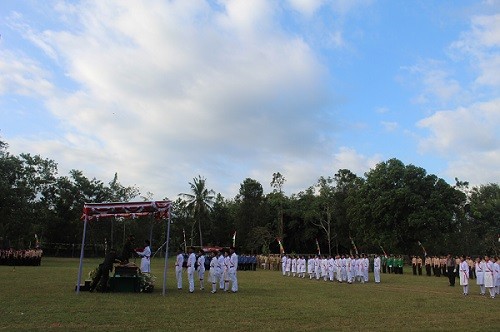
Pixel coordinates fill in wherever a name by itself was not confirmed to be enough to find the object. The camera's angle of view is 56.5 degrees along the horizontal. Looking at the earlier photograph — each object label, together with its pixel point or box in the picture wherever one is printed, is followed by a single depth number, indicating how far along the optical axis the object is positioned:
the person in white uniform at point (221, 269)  18.58
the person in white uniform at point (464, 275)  19.23
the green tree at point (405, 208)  43.34
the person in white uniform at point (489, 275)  18.22
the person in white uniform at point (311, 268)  30.17
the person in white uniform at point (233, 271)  18.27
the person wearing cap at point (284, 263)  33.63
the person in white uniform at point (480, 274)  19.31
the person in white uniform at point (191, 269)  17.73
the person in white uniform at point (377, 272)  26.20
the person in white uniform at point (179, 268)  18.41
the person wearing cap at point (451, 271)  24.14
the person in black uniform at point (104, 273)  16.48
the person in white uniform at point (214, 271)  18.14
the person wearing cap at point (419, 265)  35.90
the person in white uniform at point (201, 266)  19.20
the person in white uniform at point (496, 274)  18.68
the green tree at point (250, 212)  64.94
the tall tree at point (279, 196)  62.07
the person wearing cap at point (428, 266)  35.16
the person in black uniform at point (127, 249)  17.31
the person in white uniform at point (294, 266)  33.29
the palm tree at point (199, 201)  68.00
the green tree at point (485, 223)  56.99
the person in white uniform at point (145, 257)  18.31
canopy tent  16.55
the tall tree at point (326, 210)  60.75
